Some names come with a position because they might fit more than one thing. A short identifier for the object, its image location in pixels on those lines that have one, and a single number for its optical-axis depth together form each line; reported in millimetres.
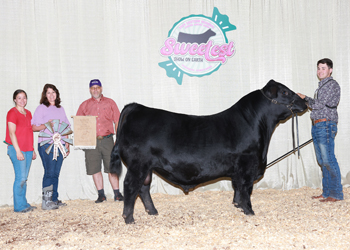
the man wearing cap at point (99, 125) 4434
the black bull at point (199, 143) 3180
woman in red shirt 3834
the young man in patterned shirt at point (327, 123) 3910
